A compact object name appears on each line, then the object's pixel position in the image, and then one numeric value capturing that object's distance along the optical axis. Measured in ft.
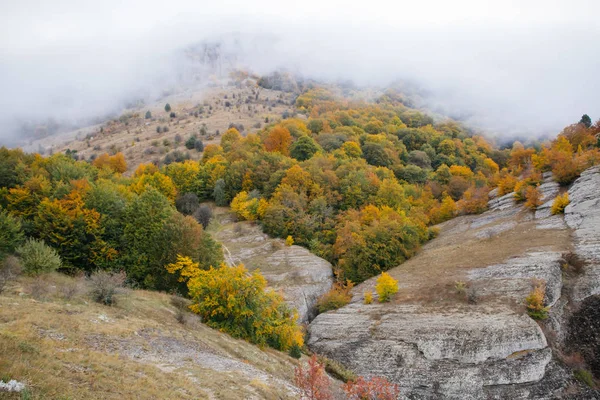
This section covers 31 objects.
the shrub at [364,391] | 61.93
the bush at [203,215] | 202.12
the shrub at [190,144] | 362.74
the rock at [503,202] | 181.34
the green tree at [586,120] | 273.50
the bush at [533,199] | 161.38
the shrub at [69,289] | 82.12
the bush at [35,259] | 95.91
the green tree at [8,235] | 109.19
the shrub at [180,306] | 89.04
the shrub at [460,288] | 111.38
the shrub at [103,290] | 84.89
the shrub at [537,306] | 96.84
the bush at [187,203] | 215.92
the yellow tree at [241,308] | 97.25
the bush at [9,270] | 80.59
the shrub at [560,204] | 147.23
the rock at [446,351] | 89.04
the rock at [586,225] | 105.06
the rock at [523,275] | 104.68
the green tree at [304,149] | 270.87
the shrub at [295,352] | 100.89
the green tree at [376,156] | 298.76
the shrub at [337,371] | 97.74
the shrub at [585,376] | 87.30
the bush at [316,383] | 50.88
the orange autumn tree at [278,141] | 283.18
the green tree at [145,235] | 131.95
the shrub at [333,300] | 134.62
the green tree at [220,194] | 231.30
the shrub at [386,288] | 123.34
